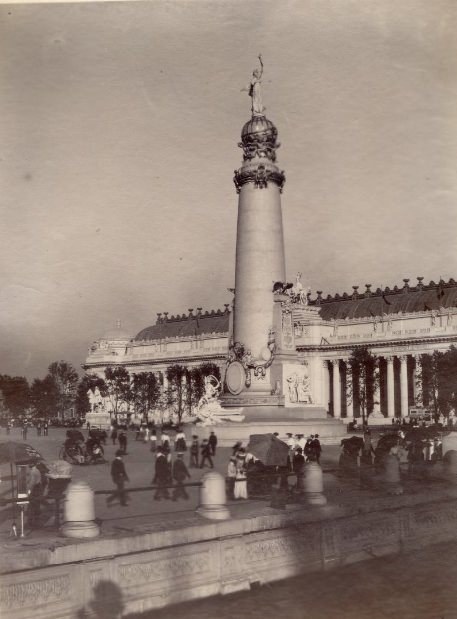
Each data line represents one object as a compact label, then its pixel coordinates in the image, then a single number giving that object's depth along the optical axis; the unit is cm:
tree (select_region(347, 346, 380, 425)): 8169
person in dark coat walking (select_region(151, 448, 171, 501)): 2262
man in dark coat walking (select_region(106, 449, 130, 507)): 1958
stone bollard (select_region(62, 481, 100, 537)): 1393
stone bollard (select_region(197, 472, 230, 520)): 1594
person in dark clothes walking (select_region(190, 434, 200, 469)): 3103
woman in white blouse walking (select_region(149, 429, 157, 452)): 3713
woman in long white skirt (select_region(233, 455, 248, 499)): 1986
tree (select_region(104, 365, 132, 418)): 8831
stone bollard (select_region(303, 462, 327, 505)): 1827
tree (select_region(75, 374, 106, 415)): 8479
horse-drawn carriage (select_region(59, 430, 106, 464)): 3172
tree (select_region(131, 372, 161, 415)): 9269
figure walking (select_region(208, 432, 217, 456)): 3297
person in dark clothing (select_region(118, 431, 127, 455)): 3544
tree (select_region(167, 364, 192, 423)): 9674
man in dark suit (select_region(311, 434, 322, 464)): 2977
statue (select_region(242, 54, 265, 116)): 4444
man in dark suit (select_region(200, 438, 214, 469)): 3007
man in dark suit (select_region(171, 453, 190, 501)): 2003
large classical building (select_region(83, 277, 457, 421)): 9462
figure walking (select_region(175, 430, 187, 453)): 3261
